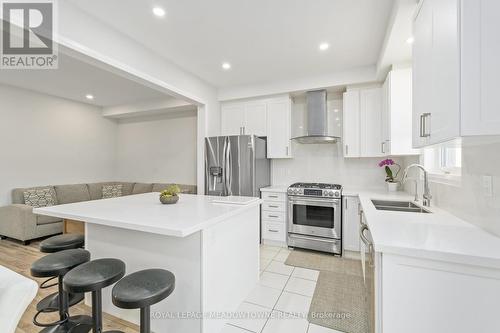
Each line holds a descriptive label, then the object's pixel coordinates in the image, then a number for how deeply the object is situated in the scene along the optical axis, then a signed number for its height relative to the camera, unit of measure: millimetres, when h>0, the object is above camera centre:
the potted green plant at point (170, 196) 2100 -283
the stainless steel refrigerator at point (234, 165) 3553 +23
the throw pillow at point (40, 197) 3981 -576
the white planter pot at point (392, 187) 3232 -304
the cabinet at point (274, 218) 3586 -848
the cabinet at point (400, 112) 2666 +670
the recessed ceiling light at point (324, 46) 2684 +1490
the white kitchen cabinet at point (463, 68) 922 +456
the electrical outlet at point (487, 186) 1251 -113
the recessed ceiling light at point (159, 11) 2050 +1468
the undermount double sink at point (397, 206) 2156 -421
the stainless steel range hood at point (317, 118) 3637 +806
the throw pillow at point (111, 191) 5254 -588
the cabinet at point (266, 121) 3871 +840
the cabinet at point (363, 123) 3289 +672
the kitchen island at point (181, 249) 1557 -654
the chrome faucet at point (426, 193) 2021 -251
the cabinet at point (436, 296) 967 -606
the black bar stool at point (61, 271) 1533 -731
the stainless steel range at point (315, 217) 3199 -765
